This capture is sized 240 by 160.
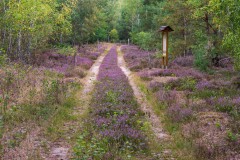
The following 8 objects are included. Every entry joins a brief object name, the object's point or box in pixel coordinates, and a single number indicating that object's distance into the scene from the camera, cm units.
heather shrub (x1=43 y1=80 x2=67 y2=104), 1138
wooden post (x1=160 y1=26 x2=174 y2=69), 2098
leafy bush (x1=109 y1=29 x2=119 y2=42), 8129
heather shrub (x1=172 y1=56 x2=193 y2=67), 2361
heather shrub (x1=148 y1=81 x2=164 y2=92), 1488
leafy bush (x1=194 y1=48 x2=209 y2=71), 1923
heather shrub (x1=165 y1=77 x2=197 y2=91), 1457
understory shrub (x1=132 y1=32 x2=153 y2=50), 2955
